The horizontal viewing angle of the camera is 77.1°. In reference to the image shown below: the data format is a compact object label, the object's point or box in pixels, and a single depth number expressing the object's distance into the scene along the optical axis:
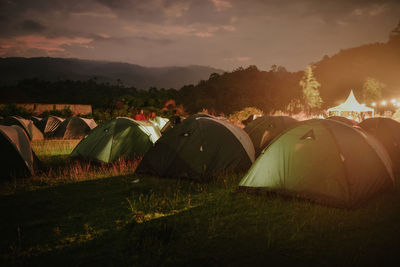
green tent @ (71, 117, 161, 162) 8.89
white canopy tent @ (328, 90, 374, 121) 29.36
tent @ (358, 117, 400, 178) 8.74
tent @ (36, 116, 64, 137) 18.02
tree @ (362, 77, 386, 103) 52.19
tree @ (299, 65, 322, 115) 42.17
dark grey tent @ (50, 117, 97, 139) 17.39
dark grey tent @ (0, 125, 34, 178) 6.82
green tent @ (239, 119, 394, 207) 4.93
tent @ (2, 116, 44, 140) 15.78
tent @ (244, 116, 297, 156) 9.49
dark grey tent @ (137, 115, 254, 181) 6.89
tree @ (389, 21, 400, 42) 82.31
